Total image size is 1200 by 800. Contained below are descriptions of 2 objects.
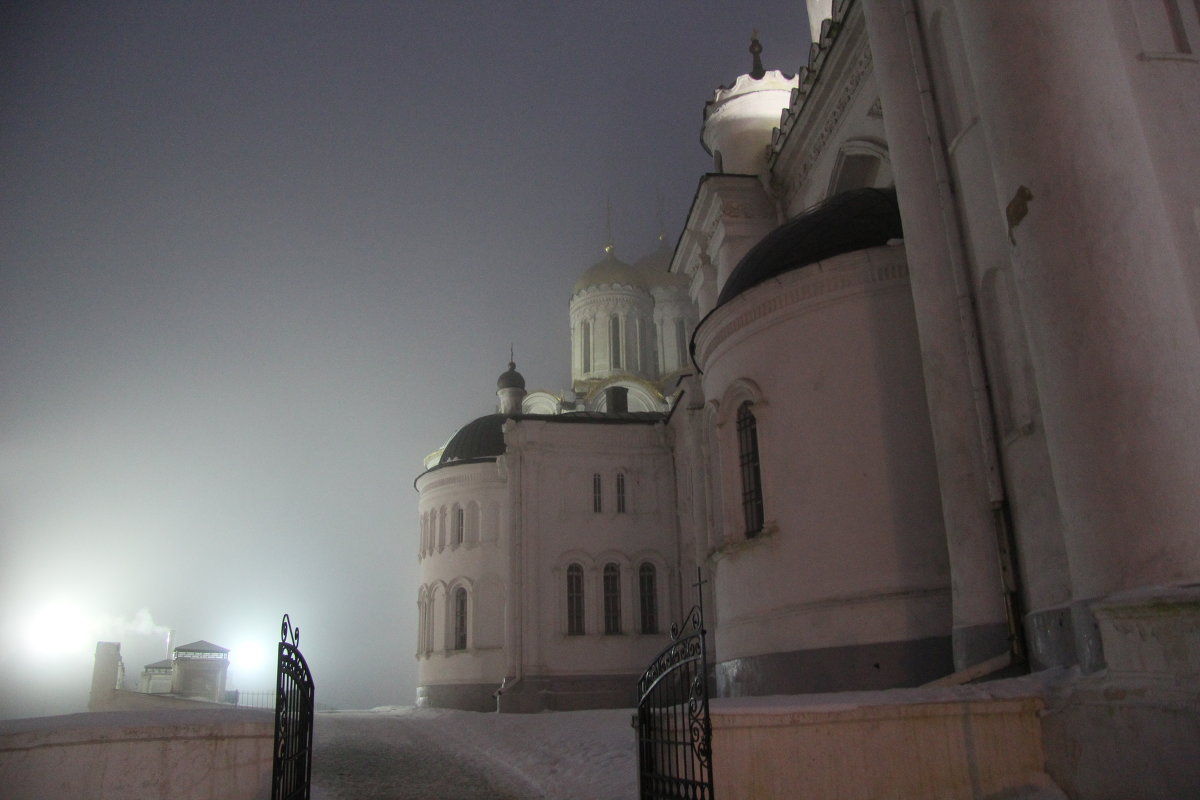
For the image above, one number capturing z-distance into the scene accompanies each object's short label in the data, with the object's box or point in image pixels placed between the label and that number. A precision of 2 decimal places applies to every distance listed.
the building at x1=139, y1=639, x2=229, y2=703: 29.52
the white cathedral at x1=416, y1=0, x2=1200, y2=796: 5.85
